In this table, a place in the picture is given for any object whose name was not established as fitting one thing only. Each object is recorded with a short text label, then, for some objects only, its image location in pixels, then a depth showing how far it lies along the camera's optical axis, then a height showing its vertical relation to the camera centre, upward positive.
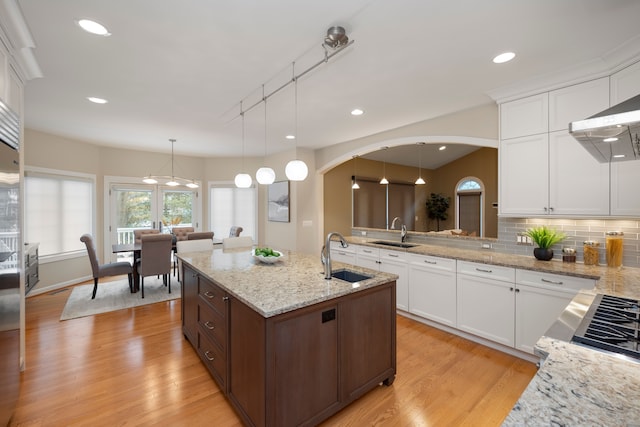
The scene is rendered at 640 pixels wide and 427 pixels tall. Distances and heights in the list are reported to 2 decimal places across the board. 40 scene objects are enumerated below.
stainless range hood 1.22 +0.38
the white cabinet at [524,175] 2.74 +0.37
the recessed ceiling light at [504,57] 2.23 +1.24
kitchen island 1.63 -0.84
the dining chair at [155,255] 4.33 -0.66
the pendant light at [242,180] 3.48 +0.40
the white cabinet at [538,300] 2.40 -0.78
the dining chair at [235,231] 5.89 -0.41
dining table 4.60 -0.68
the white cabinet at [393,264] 3.64 -0.71
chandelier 5.29 +0.71
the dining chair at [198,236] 4.75 -0.39
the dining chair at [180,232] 5.84 -0.42
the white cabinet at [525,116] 2.71 +0.95
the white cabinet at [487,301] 2.73 -0.91
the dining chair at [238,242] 3.97 -0.43
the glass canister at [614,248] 2.48 -0.32
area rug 3.89 -1.32
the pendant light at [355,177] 5.90 +0.74
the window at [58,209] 4.57 +0.07
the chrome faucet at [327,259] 2.13 -0.36
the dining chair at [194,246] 3.70 -0.44
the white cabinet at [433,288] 3.18 -0.90
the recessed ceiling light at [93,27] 1.88 +1.26
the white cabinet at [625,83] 2.18 +1.01
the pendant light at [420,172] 4.95 +0.72
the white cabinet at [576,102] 2.40 +0.97
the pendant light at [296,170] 2.66 +0.40
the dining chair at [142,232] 5.56 -0.39
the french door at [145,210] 5.93 +0.06
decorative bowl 2.73 -0.45
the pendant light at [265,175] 3.03 +0.40
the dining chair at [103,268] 4.16 -0.86
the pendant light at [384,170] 5.74 +0.86
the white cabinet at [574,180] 2.44 +0.28
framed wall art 6.00 +0.24
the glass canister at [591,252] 2.58 -0.37
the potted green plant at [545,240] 2.80 -0.28
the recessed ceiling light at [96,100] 3.21 +1.30
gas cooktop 1.09 -0.51
